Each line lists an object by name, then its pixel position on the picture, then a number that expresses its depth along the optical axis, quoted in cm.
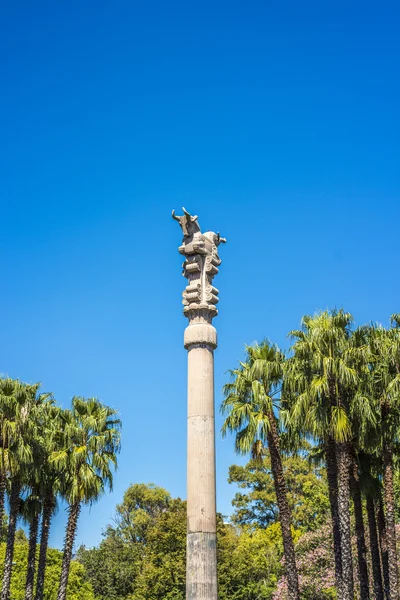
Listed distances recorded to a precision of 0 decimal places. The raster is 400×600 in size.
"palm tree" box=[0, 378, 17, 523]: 2703
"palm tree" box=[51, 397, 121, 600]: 2988
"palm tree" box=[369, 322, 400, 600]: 2419
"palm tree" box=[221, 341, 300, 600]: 2589
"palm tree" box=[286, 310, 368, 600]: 2339
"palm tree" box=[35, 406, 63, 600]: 3017
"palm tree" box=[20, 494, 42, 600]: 3112
